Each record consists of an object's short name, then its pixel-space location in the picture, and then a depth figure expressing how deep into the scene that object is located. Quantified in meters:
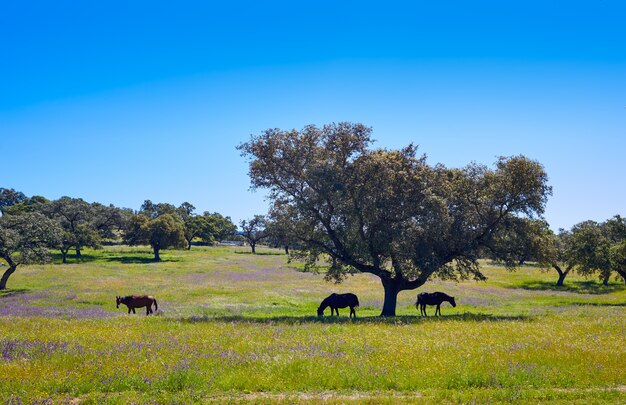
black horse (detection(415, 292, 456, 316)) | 33.56
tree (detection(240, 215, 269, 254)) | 142.57
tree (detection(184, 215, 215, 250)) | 129.88
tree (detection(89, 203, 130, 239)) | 123.41
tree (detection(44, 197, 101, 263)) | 88.61
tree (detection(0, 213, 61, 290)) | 50.84
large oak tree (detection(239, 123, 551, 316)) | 28.70
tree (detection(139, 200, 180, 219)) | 179.65
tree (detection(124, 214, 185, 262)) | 94.12
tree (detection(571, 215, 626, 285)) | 54.22
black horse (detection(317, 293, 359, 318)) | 31.62
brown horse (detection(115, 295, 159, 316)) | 32.22
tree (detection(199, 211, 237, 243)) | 134.12
